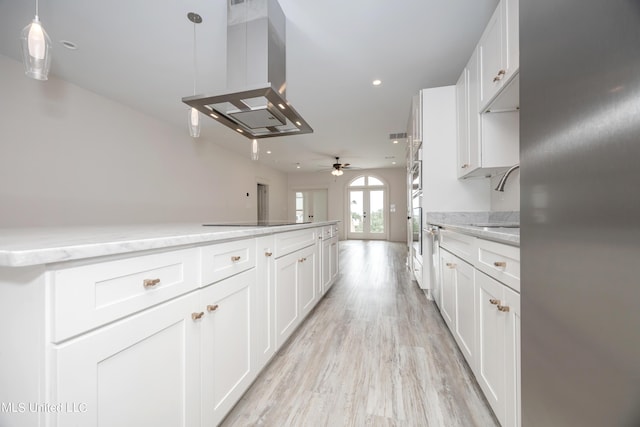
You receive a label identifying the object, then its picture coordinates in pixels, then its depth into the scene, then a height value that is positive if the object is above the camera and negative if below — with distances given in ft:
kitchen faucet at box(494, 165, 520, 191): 4.37 +0.54
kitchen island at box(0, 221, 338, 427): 1.77 -1.04
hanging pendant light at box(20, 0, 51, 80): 3.83 +2.68
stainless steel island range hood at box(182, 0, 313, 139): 5.93 +3.88
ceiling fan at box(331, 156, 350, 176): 22.73 +4.43
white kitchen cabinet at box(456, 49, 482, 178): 6.41 +2.70
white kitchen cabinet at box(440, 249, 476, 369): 4.50 -1.86
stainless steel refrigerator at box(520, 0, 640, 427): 0.97 +0.02
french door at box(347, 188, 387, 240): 29.63 +0.19
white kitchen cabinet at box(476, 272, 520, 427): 2.96 -1.82
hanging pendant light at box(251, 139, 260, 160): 9.19 +2.51
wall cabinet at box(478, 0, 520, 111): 4.54 +3.38
